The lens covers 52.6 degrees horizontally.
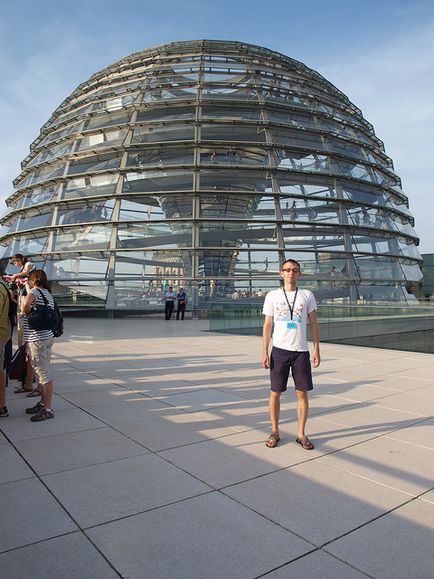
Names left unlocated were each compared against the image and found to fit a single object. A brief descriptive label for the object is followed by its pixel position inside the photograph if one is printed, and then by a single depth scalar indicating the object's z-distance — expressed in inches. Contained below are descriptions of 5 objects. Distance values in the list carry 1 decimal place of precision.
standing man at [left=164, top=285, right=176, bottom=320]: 840.9
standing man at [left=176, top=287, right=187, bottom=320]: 845.8
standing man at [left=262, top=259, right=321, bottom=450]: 175.6
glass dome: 877.2
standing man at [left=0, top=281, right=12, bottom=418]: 215.5
